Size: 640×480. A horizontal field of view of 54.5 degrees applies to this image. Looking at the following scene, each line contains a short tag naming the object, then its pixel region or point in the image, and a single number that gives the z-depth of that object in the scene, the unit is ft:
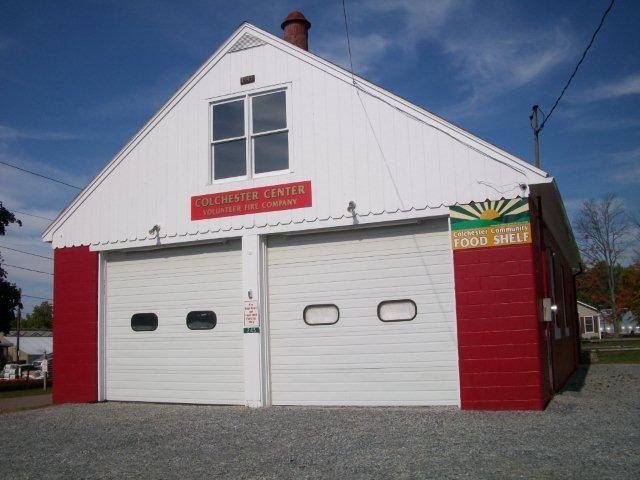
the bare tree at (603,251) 189.98
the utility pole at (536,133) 57.64
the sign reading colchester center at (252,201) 35.50
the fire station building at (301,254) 31.04
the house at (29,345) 241.14
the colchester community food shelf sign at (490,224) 30.50
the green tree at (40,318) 348.18
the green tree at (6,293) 95.20
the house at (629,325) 280.31
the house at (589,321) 224.27
